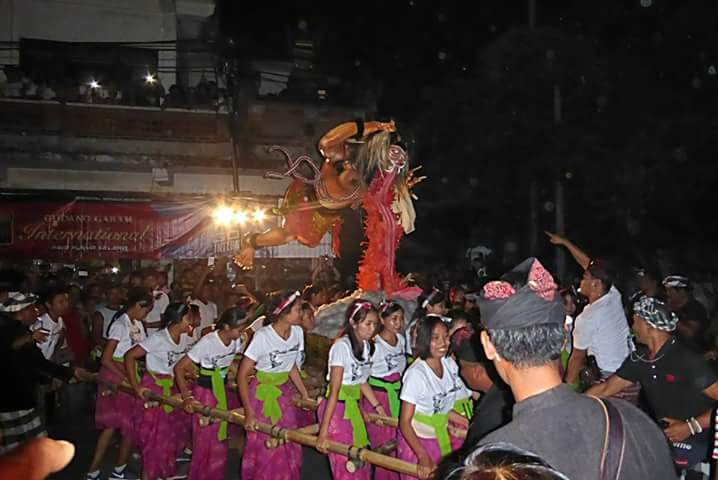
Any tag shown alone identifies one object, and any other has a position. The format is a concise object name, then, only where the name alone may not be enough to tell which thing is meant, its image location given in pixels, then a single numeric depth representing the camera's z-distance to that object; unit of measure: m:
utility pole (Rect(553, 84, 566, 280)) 14.79
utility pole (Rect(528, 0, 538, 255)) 16.34
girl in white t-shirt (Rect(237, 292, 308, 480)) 6.05
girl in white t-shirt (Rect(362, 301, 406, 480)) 6.50
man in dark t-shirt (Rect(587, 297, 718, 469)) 4.63
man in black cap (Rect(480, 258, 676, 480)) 2.18
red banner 12.61
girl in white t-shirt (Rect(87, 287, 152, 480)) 7.20
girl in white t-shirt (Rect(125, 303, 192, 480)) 6.88
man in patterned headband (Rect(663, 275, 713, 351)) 6.83
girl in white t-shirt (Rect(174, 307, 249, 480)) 6.59
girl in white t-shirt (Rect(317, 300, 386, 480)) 5.57
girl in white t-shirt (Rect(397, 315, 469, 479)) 4.68
